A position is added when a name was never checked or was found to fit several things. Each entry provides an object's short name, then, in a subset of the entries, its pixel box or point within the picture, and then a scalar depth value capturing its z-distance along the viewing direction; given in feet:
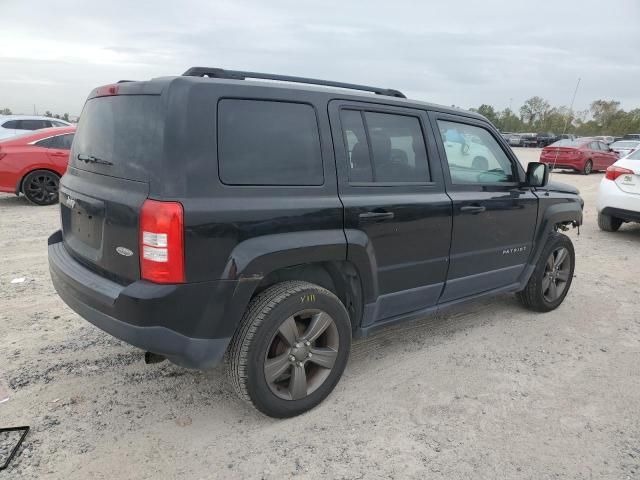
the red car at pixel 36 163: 29.32
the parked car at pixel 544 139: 157.07
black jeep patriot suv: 7.98
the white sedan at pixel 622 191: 24.81
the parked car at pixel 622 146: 79.66
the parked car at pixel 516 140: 160.35
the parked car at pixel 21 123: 44.30
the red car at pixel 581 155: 64.08
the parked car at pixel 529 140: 156.49
